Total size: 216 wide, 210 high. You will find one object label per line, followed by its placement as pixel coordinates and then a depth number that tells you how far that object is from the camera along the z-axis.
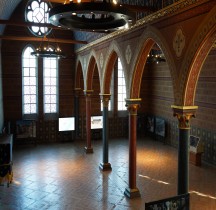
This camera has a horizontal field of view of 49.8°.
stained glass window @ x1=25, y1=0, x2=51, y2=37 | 15.53
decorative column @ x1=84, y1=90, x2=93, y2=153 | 14.12
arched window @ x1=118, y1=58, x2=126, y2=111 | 17.79
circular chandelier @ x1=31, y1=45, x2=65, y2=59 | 11.04
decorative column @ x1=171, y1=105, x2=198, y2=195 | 7.04
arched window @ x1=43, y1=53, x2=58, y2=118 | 16.55
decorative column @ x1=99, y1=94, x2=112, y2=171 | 11.97
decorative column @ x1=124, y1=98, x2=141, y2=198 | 9.36
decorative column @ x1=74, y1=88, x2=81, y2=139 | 16.85
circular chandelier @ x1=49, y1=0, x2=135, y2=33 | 4.05
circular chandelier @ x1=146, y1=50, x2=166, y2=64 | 12.15
